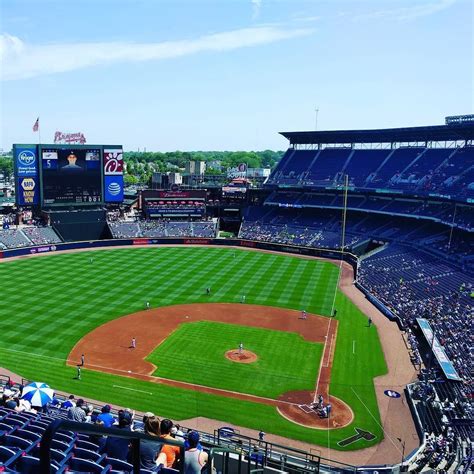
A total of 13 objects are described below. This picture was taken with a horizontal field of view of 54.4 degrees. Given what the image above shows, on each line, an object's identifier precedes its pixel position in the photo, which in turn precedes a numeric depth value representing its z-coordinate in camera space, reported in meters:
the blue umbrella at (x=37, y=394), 16.06
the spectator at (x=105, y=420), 11.30
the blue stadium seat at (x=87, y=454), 7.54
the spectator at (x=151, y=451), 6.91
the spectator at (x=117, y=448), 7.56
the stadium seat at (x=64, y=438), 8.83
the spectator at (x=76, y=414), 12.51
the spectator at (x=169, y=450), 7.21
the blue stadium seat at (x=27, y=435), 8.95
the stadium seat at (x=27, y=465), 6.75
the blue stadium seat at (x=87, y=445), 8.30
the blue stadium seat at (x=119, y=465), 7.20
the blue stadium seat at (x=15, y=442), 8.31
